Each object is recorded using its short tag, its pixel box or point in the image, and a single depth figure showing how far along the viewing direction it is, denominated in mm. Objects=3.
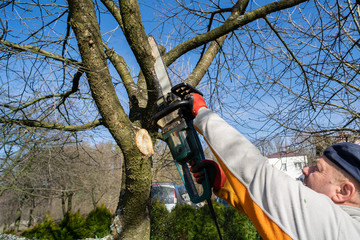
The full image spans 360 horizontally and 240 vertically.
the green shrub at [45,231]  5543
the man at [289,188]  918
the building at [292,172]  33147
